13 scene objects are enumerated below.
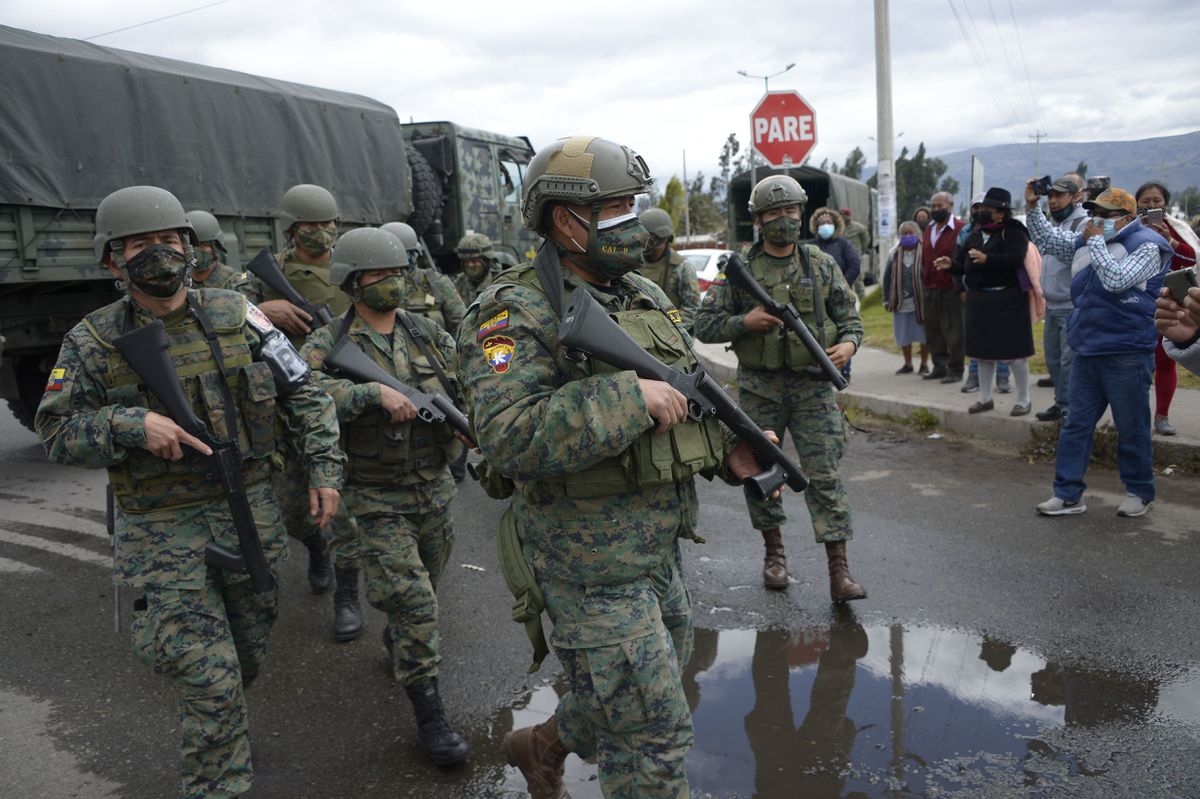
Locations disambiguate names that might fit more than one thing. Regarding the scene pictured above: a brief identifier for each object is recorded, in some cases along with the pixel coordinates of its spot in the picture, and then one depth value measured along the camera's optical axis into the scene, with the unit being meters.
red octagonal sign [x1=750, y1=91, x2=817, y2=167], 11.55
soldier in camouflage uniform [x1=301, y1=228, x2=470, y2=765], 3.55
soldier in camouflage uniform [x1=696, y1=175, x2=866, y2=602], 4.77
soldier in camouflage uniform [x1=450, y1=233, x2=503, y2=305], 7.68
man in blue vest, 5.37
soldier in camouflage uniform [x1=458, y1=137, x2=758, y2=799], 2.39
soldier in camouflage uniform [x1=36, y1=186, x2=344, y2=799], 2.85
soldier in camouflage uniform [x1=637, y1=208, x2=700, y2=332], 6.57
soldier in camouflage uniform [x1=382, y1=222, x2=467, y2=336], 5.75
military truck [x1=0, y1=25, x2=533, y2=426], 7.32
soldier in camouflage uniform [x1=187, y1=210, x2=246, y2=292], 5.50
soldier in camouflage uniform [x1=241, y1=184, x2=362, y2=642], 4.73
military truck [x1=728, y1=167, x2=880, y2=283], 19.52
